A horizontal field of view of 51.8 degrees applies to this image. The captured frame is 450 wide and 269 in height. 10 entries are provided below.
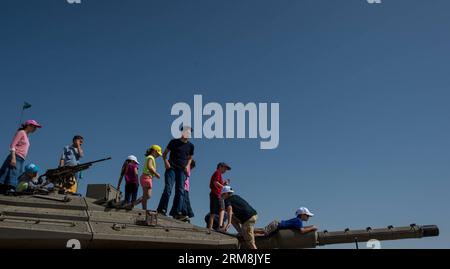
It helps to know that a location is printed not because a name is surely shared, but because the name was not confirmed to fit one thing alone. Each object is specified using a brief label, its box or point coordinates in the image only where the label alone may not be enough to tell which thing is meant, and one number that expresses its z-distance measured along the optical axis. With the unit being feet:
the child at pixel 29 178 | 29.45
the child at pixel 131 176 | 32.32
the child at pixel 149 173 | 31.09
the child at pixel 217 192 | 31.96
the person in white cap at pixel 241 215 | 27.89
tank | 21.63
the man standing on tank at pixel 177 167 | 31.83
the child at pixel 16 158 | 27.84
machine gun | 31.73
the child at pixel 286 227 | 27.96
